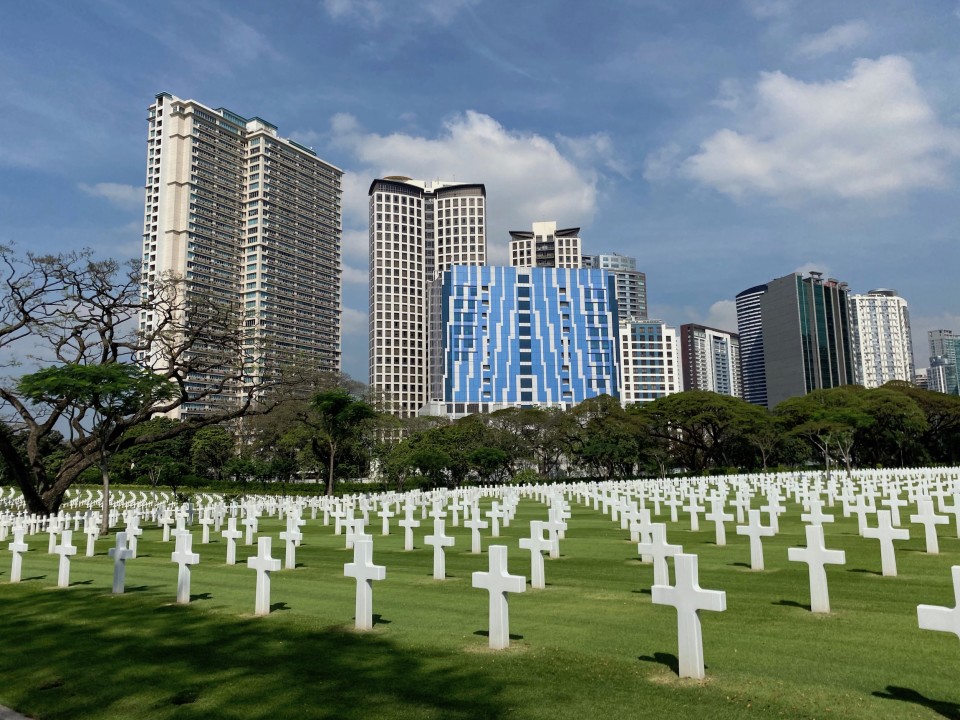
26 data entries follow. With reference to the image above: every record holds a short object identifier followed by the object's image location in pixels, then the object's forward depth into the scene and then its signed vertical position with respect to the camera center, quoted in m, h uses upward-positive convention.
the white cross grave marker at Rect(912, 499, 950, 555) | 11.95 -1.24
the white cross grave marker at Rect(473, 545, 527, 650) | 6.39 -1.22
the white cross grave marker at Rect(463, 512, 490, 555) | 14.15 -1.48
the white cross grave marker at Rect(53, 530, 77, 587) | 11.18 -1.47
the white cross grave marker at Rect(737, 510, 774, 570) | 10.77 -1.36
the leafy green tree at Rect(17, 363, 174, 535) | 21.95 +2.53
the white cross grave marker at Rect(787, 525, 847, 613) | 7.50 -1.25
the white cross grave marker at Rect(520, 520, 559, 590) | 9.60 -1.32
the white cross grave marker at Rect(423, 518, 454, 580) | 10.81 -1.48
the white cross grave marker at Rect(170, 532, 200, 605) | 9.36 -1.29
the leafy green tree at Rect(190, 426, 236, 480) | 61.31 +1.39
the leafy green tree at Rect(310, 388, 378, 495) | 39.91 +2.98
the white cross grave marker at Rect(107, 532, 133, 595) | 10.31 -1.44
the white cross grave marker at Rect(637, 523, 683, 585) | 8.66 -1.23
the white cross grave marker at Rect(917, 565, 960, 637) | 4.52 -1.12
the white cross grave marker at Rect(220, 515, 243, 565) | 13.79 -1.53
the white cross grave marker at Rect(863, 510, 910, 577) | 9.96 -1.27
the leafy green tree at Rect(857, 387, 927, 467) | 55.50 +2.13
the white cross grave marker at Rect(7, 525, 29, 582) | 12.23 -1.50
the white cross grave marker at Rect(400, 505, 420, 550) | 15.16 -1.43
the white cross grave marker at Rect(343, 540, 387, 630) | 7.37 -1.24
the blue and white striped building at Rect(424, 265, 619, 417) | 120.69 +21.90
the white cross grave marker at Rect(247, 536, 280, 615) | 8.41 -1.35
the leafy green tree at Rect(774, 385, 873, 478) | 47.12 +2.84
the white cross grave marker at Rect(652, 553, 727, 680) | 5.29 -1.20
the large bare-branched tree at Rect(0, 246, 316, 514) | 26.30 +5.22
